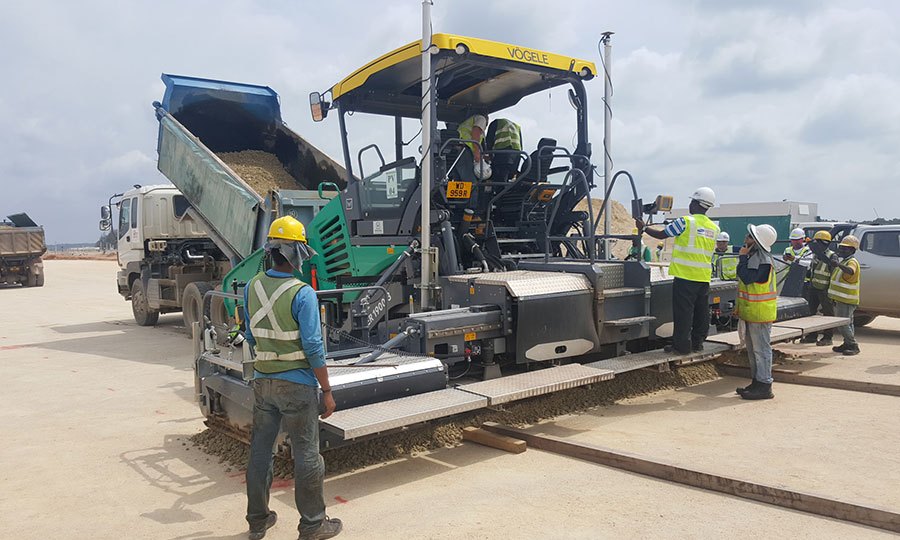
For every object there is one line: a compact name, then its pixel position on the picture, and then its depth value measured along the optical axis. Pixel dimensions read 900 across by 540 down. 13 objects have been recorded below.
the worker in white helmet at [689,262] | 6.20
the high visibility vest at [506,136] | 7.03
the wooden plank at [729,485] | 3.62
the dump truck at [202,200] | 9.16
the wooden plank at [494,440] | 4.97
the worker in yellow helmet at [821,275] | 9.05
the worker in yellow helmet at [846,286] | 8.52
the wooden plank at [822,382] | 6.59
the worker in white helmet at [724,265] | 9.92
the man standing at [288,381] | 3.65
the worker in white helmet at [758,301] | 6.43
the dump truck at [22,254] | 23.38
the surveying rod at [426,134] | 5.77
